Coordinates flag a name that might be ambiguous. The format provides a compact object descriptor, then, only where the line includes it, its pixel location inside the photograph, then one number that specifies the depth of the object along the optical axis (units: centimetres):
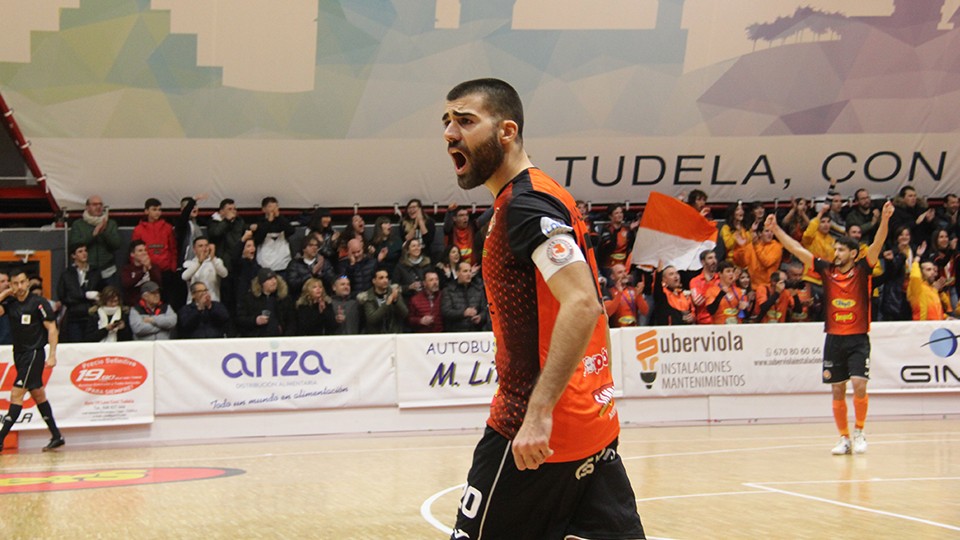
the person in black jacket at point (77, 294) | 1570
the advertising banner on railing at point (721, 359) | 1600
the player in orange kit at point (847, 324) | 1184
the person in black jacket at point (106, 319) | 1516
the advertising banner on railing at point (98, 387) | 1424
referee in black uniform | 1346
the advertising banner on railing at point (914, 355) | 1666
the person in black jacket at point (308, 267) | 1666
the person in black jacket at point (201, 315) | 1562
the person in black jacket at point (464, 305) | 1631
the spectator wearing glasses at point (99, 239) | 1702
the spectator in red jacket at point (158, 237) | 1725
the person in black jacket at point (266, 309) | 1563
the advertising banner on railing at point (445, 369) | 1539
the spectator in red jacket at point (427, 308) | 1638
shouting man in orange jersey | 338
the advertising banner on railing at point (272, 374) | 1462
